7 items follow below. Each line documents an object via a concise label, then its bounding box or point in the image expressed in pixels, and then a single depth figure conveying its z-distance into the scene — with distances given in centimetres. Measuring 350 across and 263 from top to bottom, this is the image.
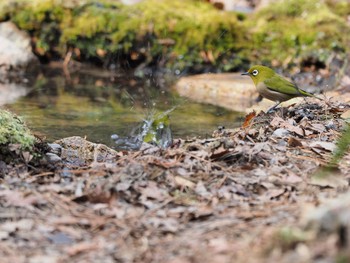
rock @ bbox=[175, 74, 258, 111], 1722
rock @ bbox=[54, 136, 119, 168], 824
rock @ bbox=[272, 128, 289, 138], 798
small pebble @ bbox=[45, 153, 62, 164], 778
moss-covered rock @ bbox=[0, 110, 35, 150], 733
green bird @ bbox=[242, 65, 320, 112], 1011
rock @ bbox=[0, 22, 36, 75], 2081
